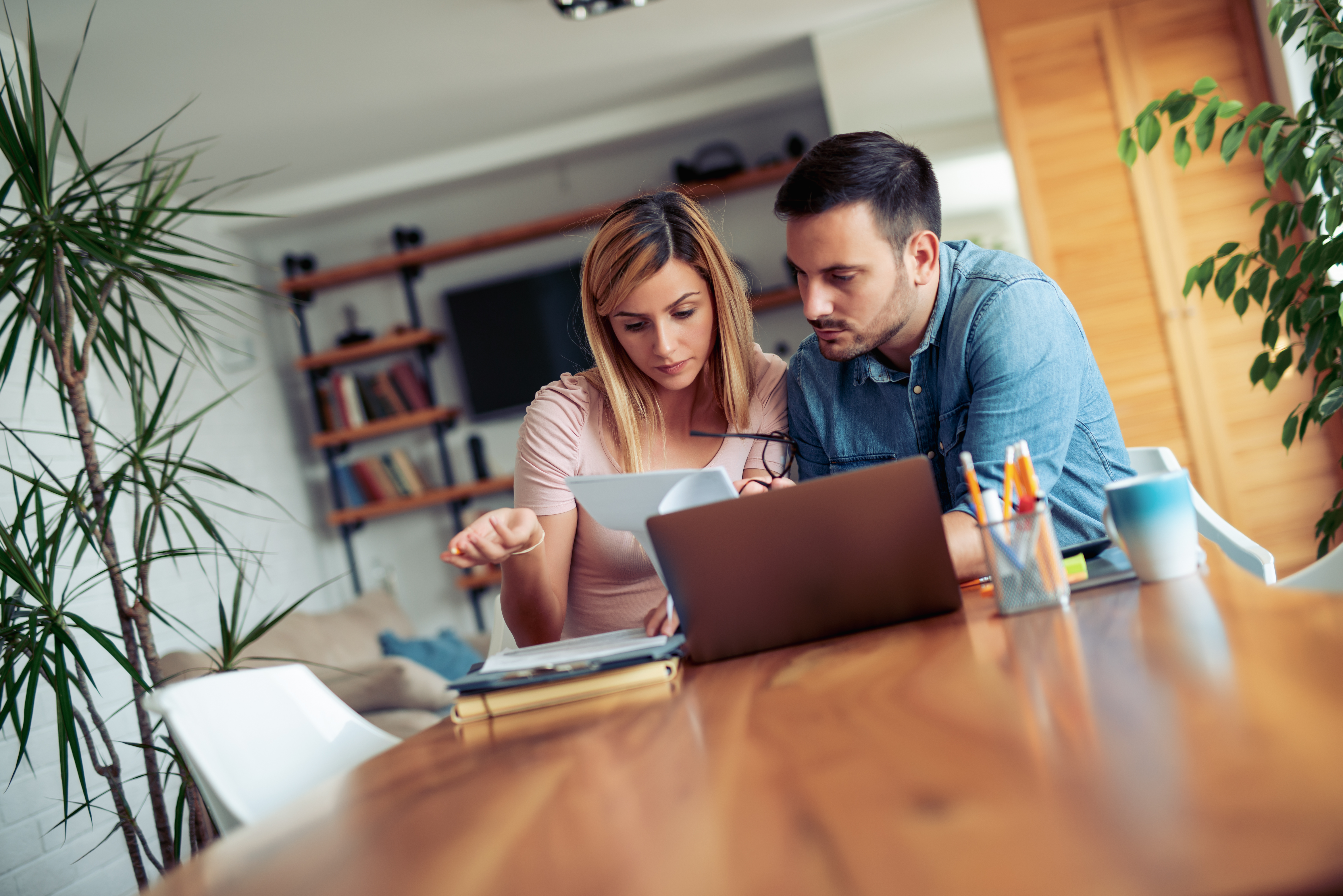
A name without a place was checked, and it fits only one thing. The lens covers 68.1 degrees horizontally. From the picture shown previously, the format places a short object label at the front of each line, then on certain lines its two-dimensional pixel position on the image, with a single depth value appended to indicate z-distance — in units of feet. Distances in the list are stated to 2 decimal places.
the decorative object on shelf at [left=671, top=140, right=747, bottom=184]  15.38
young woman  5.16
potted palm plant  5.65
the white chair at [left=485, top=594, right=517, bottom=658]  5.47
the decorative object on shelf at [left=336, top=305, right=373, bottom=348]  16.51
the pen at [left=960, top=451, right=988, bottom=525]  3.04
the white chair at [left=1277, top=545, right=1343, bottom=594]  3.15
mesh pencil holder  2.94
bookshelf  15.83
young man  4.23
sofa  8.07
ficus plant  6.16
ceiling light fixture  10.93
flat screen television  16.31
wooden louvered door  11.98
